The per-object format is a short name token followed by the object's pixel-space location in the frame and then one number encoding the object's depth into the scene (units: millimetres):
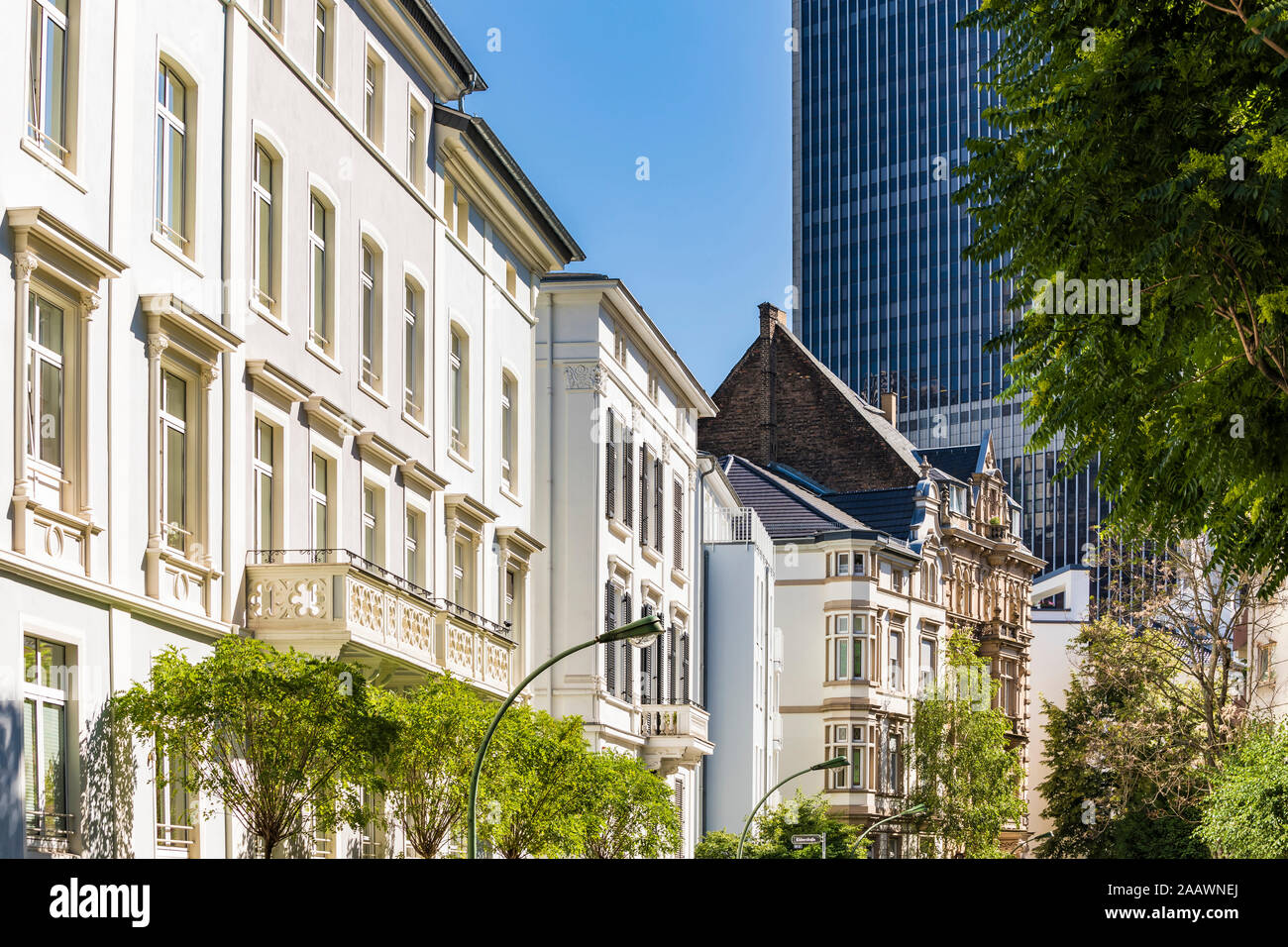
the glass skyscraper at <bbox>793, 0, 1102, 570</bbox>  98625
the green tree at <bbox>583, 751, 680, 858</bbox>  31031
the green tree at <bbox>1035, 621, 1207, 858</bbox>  50500
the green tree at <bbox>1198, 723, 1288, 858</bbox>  34281
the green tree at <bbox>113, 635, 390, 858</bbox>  19125
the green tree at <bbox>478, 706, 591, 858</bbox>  26062
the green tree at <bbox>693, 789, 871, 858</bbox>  56500
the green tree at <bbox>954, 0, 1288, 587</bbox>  12148
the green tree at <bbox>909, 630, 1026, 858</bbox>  71375
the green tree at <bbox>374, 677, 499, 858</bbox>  24062
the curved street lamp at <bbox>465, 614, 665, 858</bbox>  23794
